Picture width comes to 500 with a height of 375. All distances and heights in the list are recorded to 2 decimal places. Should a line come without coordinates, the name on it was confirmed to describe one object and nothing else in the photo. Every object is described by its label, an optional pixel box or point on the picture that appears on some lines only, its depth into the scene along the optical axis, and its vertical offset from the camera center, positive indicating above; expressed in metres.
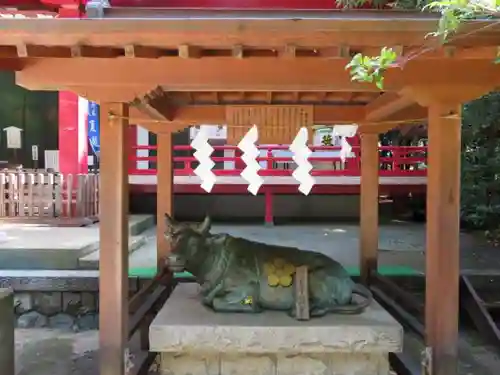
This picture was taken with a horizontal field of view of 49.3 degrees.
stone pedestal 3.90 -1.16
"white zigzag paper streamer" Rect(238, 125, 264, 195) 4.55 +0.22
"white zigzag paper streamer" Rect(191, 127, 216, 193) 4.73 +0.18
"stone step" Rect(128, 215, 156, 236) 10.07 -0.82
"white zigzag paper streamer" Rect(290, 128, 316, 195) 4.72 +0.19
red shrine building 11.80 +0.02
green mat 6.49 -1.11
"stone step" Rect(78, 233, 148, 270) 7.02 -1.02
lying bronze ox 4.27 -0.73
